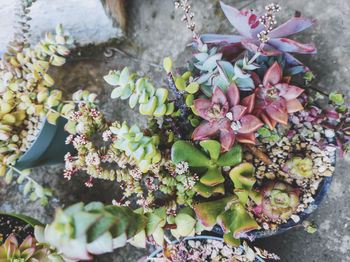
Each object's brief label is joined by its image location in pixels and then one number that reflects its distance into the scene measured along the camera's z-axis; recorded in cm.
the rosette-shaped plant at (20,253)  32
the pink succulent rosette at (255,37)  33
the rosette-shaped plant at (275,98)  34
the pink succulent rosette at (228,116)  33
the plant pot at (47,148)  44
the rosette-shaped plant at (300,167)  38
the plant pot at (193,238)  41
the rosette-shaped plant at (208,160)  36
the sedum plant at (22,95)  41
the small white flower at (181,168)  34
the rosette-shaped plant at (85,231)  22
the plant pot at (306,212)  41
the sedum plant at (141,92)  32
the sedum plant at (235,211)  34
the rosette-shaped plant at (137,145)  31
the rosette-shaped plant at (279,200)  37
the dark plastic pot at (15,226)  44
